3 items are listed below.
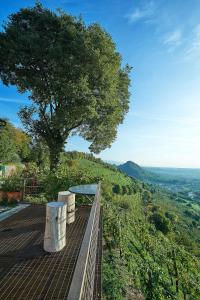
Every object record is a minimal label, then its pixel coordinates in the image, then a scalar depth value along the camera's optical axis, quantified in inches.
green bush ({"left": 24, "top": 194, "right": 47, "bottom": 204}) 223.2
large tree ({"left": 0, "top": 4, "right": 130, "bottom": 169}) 320.8
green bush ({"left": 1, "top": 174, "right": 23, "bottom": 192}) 239.0
